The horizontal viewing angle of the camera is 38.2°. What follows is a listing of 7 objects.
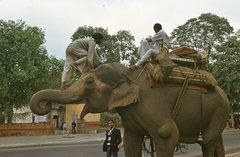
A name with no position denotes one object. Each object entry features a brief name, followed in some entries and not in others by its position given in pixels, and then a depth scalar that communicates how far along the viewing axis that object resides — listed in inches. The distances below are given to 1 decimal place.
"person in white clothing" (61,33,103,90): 188.4
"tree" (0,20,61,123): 1052.5
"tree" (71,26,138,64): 1738.4
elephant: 177.9
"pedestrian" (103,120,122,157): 344.8
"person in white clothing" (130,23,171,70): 206.2
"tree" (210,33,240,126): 1240.8
